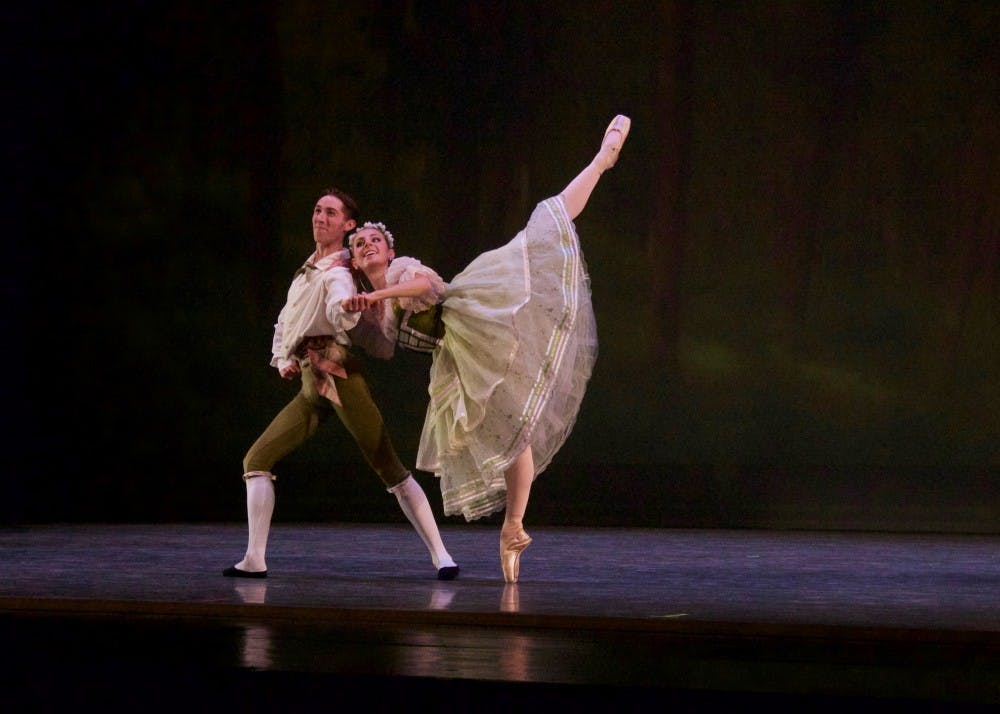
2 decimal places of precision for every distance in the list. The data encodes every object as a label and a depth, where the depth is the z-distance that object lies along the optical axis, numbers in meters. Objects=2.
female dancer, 9.26
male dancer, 9.66
